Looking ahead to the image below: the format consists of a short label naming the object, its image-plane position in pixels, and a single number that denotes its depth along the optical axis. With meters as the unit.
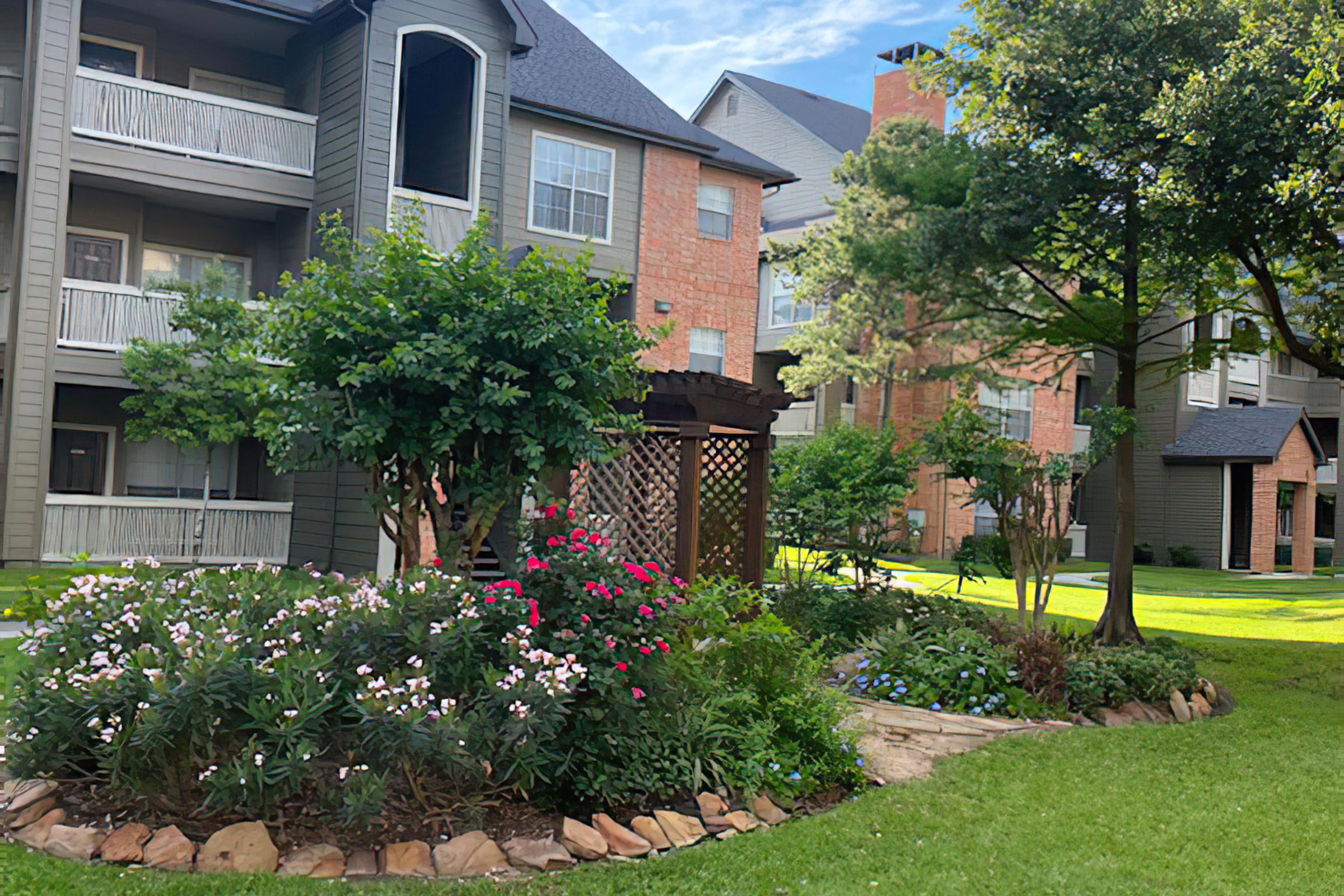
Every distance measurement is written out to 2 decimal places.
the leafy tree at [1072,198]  10.65
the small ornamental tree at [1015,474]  10.73
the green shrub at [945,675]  8.55
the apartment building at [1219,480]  31.95
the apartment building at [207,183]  14.54
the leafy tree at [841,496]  11.57
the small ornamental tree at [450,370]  6.92
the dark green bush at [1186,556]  32.09
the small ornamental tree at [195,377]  14.13
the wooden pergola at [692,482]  9.76
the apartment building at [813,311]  29.31
